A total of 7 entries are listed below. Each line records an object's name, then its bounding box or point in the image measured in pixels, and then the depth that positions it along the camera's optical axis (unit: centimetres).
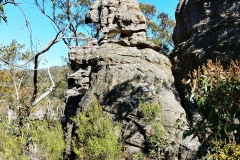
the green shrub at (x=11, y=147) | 422
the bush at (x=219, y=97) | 298
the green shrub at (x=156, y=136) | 453
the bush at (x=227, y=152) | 276
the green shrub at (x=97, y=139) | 407
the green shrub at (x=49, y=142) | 457
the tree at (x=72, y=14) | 1845
